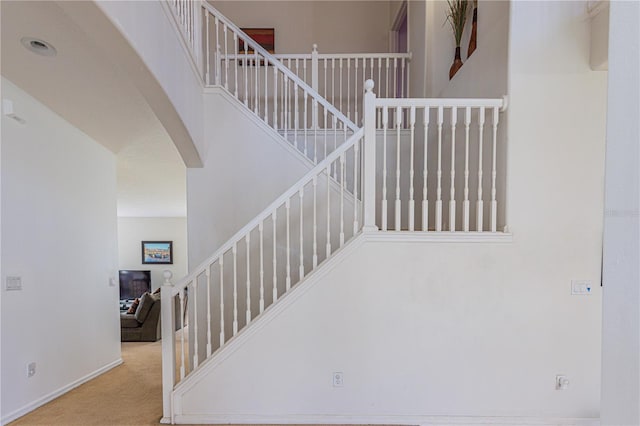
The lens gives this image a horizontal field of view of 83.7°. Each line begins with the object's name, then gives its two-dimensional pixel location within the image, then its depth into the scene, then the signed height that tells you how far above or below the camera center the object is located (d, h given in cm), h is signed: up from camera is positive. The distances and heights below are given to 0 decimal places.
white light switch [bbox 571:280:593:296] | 257 -60
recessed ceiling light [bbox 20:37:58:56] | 224 +101
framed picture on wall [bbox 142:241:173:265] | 802 -111
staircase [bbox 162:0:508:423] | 260 +20
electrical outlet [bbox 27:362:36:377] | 289 -136
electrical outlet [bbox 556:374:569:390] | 258 -129
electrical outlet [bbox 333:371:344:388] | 260 -128
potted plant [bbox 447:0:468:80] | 360 +188
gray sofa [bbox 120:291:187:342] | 535 -184
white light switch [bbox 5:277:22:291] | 273 -63
